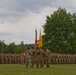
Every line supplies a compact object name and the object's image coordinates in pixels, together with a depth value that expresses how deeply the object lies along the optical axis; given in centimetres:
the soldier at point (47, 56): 3894
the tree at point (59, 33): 9475
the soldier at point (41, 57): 3828
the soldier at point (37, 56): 3774
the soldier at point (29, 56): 3762
